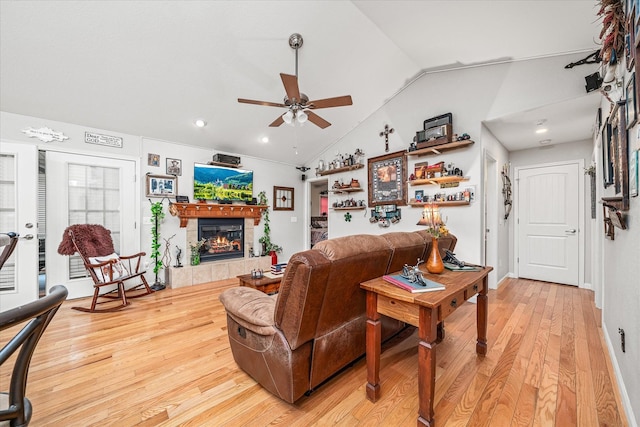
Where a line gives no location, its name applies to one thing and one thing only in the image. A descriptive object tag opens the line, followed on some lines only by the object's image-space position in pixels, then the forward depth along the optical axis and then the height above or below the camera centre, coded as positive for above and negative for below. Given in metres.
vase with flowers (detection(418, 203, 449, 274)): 1.94 -0.16
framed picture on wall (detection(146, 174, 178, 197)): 4.30 +0.49
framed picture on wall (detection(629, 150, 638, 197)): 1.39 +0.21
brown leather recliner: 1.46 -0.65
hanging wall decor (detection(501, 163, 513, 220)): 4.40 +0.38
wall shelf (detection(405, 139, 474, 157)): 3.52 +0.93
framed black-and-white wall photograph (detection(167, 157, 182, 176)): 4.52 +0.84
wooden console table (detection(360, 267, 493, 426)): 1.38 -0.58
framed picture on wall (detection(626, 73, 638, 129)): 1.34 +0.59
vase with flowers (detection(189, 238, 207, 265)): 4.62 -0.68
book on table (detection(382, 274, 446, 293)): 1.51 -0.44
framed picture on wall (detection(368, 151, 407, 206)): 4.42 +0.60
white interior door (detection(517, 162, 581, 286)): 4.15 -0.20
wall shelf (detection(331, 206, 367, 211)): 5.03 +0.10
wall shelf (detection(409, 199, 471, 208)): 3.64 +0.13
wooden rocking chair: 3.23 -0.59
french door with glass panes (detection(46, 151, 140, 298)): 3.56 +0.17
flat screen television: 4.82 +0.61
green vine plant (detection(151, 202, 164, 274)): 4.31 -0.36
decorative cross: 4.62 +1.40
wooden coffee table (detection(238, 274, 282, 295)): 3.09 -0.84
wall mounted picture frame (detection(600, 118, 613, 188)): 2.17 +0.50
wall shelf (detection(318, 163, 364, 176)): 5.07 +0.90
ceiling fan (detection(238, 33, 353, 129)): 2.69 +1.20
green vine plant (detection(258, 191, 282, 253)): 5.71 -0.35
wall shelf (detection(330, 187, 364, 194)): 5.04 +0.46
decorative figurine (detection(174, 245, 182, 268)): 4.51 -0.74
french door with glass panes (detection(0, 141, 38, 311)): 3.20 -0.01
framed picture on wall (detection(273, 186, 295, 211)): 6.05 +0.35
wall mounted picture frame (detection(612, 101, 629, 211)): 1.59 +0.35
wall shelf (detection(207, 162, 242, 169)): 4.94 +0.97
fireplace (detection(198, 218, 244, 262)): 4.96 -0.47
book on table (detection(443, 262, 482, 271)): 2.05 -0.45
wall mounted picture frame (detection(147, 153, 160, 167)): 4.33 +0.92
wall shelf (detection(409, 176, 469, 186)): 3.65 +0.47
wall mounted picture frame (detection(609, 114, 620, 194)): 1.84 +0.46
